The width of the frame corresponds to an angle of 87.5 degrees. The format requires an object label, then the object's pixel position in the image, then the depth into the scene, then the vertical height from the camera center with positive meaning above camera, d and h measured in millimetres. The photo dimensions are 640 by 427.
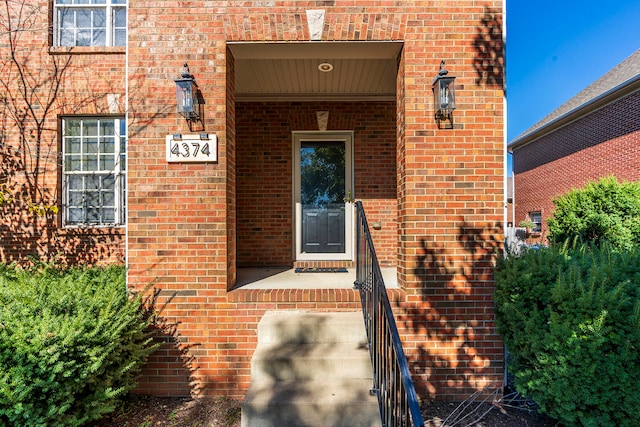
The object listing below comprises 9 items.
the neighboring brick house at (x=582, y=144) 11195 +2992
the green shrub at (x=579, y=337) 2279 -876
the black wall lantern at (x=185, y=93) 3205 +1201
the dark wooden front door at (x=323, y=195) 5457 +358
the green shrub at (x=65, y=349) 2275 -996
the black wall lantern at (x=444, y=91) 3145 +1190
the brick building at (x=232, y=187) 3270 +328
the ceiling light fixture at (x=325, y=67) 4297 +1964
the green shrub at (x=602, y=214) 6590 +58
